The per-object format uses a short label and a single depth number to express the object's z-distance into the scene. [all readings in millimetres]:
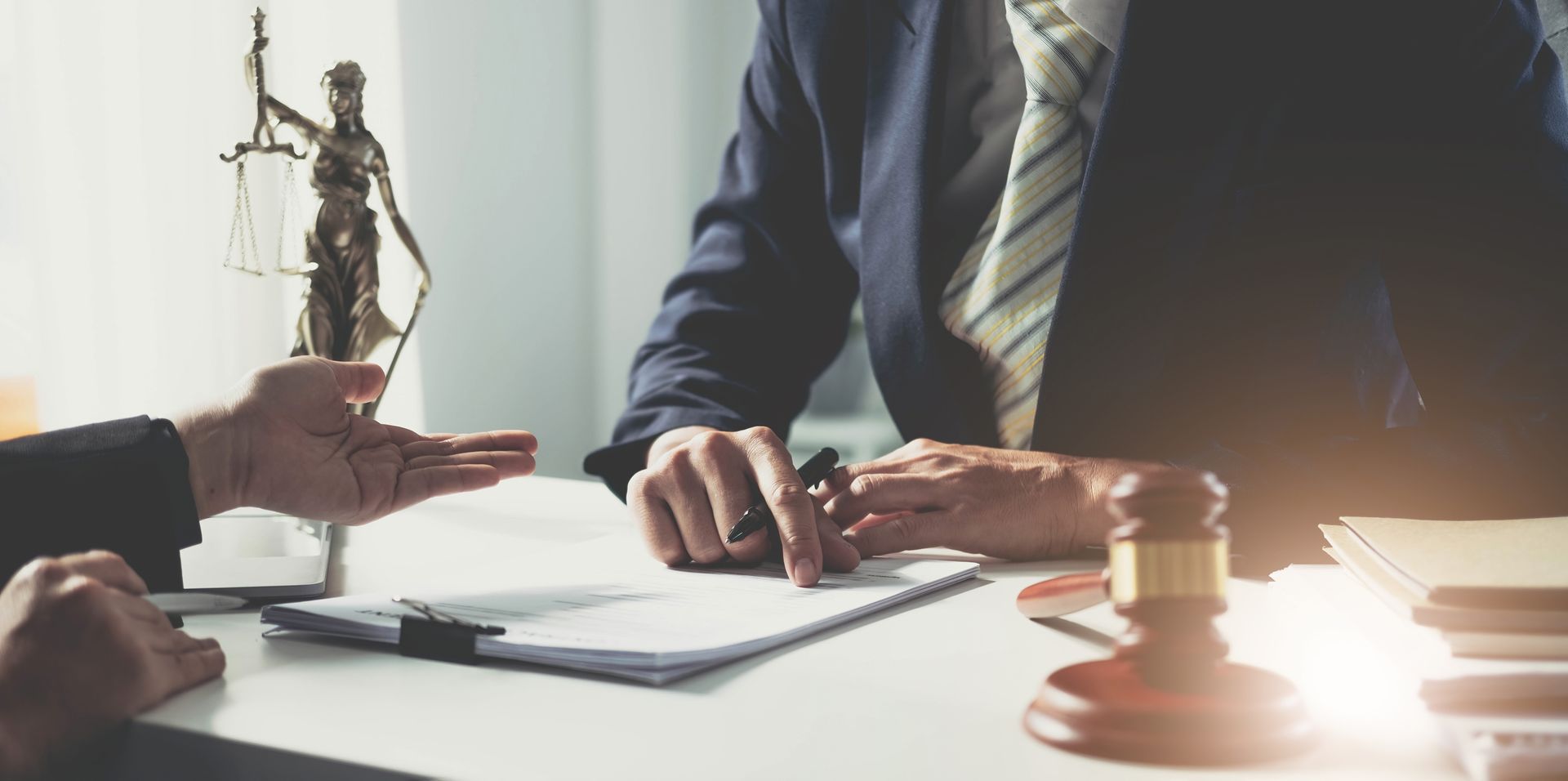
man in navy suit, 933
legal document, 619
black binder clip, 651
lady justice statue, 1229
